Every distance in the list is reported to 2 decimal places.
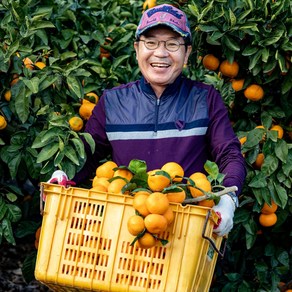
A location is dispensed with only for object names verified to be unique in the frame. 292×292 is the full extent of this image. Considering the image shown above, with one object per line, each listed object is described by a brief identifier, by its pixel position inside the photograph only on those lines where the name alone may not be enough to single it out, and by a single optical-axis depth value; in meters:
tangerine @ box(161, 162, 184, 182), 2.63
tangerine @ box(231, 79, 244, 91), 3.93
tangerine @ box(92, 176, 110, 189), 2.73
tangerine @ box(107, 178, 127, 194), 2.60
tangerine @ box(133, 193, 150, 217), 2.45
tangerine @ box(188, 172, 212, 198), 2.62
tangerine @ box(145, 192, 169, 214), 2.41
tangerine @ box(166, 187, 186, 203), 2.51
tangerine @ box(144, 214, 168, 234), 2.40
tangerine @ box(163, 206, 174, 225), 2.43
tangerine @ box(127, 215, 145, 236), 2.44
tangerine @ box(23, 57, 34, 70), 3.74
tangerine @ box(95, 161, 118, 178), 2.83
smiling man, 3.13
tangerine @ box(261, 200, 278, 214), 3.84
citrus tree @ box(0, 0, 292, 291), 3.64
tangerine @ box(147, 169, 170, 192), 2.50
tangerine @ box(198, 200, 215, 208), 2.60
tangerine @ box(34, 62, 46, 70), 3.74
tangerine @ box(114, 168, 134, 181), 2.72
